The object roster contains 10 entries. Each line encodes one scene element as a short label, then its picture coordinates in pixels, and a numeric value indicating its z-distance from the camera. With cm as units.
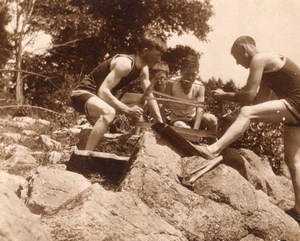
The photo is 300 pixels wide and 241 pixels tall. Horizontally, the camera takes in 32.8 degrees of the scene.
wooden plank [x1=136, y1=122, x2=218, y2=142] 582
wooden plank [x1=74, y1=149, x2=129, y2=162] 573
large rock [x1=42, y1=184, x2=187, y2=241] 355
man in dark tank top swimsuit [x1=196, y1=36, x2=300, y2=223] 553
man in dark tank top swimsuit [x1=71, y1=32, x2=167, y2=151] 582
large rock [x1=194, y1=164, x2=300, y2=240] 488
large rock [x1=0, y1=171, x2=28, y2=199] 504
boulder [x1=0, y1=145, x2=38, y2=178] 636
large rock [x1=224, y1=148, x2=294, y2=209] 609
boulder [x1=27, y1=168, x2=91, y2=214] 469
